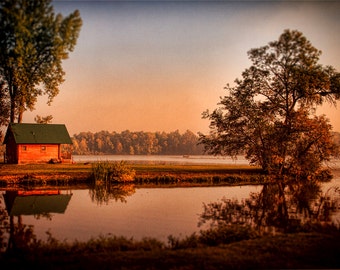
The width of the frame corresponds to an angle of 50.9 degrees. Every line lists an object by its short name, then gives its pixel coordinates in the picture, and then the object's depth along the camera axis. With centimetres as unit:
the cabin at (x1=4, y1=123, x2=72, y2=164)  4719
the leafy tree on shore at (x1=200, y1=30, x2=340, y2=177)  4038
